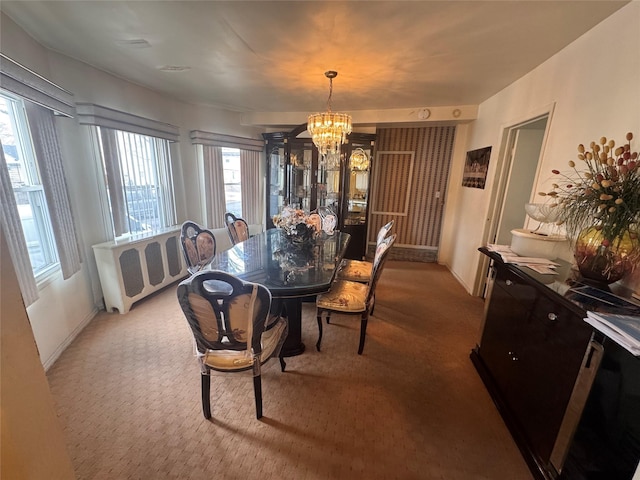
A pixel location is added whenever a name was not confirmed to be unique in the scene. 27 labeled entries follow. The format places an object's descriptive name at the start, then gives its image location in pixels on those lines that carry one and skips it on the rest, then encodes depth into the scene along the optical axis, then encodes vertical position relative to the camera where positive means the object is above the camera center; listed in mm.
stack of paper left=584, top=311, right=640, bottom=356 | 849 -493
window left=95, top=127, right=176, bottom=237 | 2719 -95
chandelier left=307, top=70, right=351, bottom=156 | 2773 +554
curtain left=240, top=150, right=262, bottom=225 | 4551 -160
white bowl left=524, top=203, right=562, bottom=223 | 1591 -171
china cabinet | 4289 +6
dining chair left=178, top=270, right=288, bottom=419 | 1291 -792
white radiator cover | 2582 -1013
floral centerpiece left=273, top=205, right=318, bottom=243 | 2328 -432
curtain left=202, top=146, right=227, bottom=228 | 3994 -173
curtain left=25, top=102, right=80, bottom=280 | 1946 -108
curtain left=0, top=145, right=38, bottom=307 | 1570 -421
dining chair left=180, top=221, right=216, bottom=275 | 2369 -687
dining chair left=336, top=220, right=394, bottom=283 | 2637 -967
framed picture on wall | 3221 +202
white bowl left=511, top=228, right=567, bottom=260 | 1652 -381
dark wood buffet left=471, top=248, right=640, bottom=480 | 977 -878
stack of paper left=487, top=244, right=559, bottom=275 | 1482 -462
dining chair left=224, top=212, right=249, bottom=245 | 3002 -621
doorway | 2760 +60
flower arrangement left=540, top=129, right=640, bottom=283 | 1151 -138
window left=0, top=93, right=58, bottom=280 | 1840 -103
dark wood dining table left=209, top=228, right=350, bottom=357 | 1683 -676
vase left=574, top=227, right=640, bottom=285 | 1193 -325
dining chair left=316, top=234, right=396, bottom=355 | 2070 -991
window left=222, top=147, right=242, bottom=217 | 4324 -61
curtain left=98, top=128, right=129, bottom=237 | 2635 -94
